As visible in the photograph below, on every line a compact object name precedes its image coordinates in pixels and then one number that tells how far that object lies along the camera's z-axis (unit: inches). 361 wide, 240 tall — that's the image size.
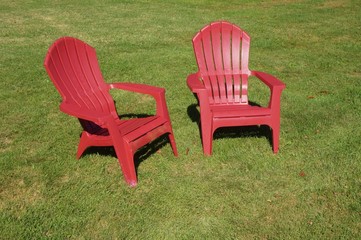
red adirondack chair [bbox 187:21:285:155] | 179.2
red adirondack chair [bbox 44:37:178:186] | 134.5
